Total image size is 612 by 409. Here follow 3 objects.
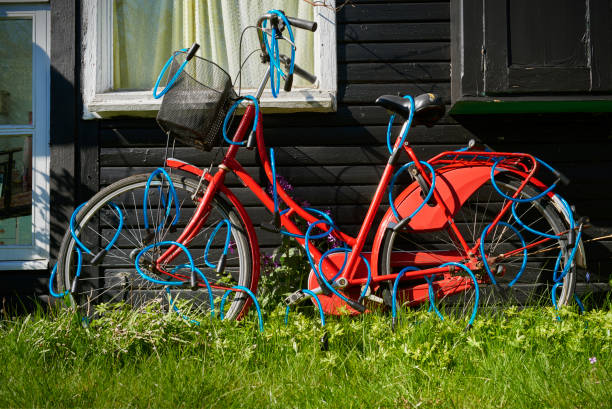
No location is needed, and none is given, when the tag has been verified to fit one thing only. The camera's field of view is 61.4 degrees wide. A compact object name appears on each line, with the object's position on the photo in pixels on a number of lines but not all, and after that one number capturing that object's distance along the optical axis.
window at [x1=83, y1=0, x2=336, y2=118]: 3.18
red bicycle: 2.49
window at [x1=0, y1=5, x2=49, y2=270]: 3.21
